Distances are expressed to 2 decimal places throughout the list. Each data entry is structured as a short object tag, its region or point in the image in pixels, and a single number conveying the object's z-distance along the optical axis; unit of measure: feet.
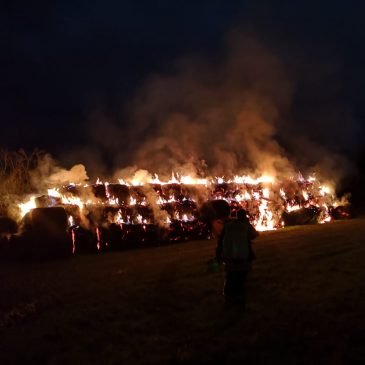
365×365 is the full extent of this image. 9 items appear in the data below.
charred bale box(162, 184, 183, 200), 59.52
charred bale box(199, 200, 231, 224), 59.47
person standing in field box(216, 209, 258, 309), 21.59
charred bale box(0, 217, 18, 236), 49.02
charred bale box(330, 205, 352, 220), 75.20
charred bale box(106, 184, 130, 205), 55.77
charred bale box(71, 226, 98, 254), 49.77
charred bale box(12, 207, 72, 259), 46.21
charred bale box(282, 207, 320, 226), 68.33
